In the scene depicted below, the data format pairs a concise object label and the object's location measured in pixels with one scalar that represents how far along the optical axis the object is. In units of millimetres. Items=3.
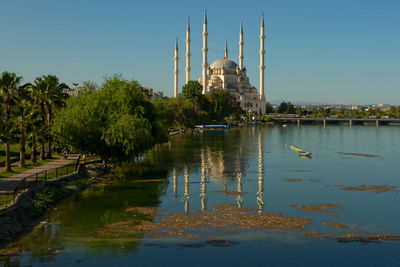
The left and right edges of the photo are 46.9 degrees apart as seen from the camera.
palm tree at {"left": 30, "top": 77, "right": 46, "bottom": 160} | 40812
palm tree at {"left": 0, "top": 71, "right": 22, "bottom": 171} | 33434
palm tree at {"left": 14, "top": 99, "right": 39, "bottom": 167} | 36375
